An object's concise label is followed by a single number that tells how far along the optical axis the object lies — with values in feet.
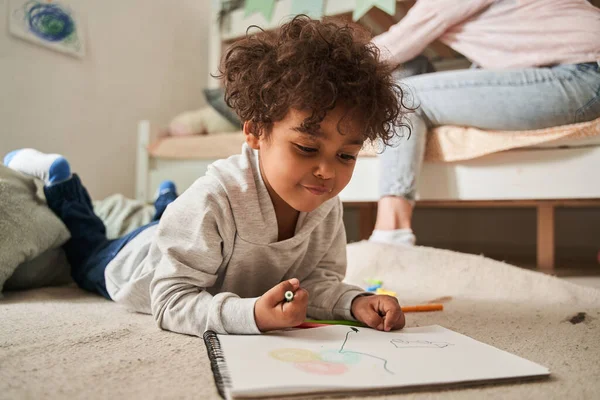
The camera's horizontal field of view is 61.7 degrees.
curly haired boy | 1.88
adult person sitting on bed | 3.46
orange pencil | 2.56
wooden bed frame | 3.60
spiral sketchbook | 1.33
